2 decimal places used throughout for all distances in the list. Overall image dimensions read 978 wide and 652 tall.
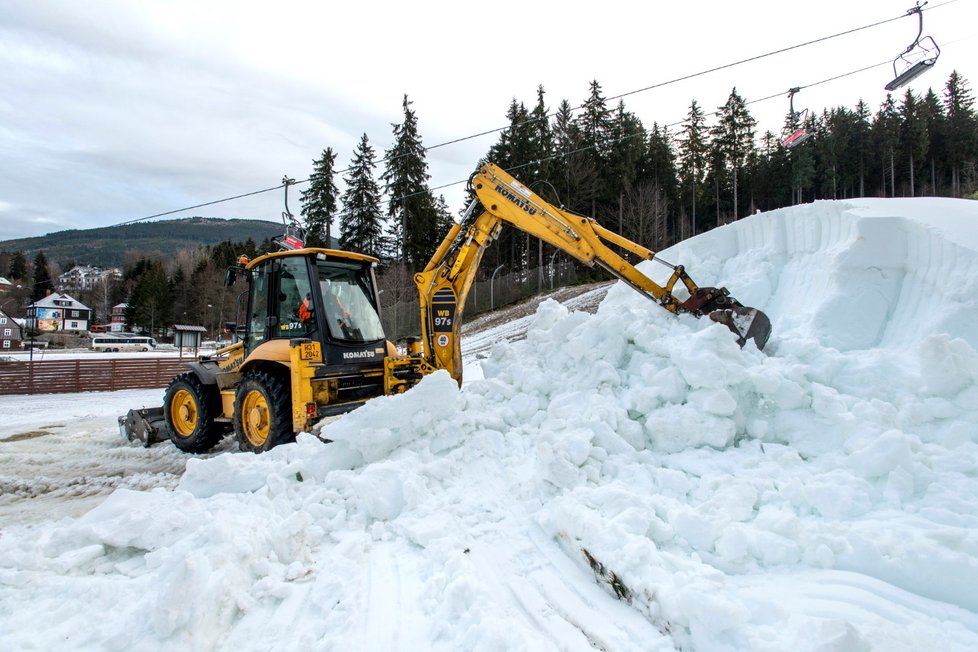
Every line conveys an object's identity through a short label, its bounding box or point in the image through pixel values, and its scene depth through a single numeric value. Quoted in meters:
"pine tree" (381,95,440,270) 35.56
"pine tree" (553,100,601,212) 34.97
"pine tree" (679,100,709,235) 44.31
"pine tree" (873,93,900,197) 45.97
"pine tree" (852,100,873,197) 47.34
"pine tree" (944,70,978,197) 47.00
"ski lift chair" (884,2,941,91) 6.76
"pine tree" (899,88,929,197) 45.84
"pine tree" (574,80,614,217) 38.06
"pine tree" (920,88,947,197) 48.59
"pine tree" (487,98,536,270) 34.94
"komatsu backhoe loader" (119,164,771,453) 6.05
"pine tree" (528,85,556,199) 33.50
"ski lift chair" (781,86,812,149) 8.55
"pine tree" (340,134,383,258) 36.84
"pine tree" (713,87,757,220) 43.62
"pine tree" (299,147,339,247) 36.16
